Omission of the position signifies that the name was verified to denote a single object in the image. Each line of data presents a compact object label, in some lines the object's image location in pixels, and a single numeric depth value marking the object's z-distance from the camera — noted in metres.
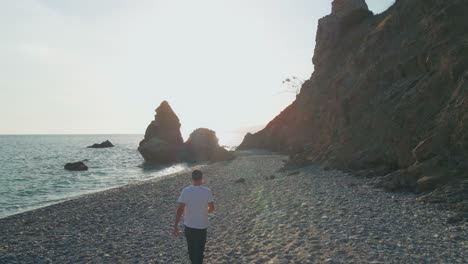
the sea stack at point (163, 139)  78.12
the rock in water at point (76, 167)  61.81
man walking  9.56
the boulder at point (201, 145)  84.62
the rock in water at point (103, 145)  153.43
